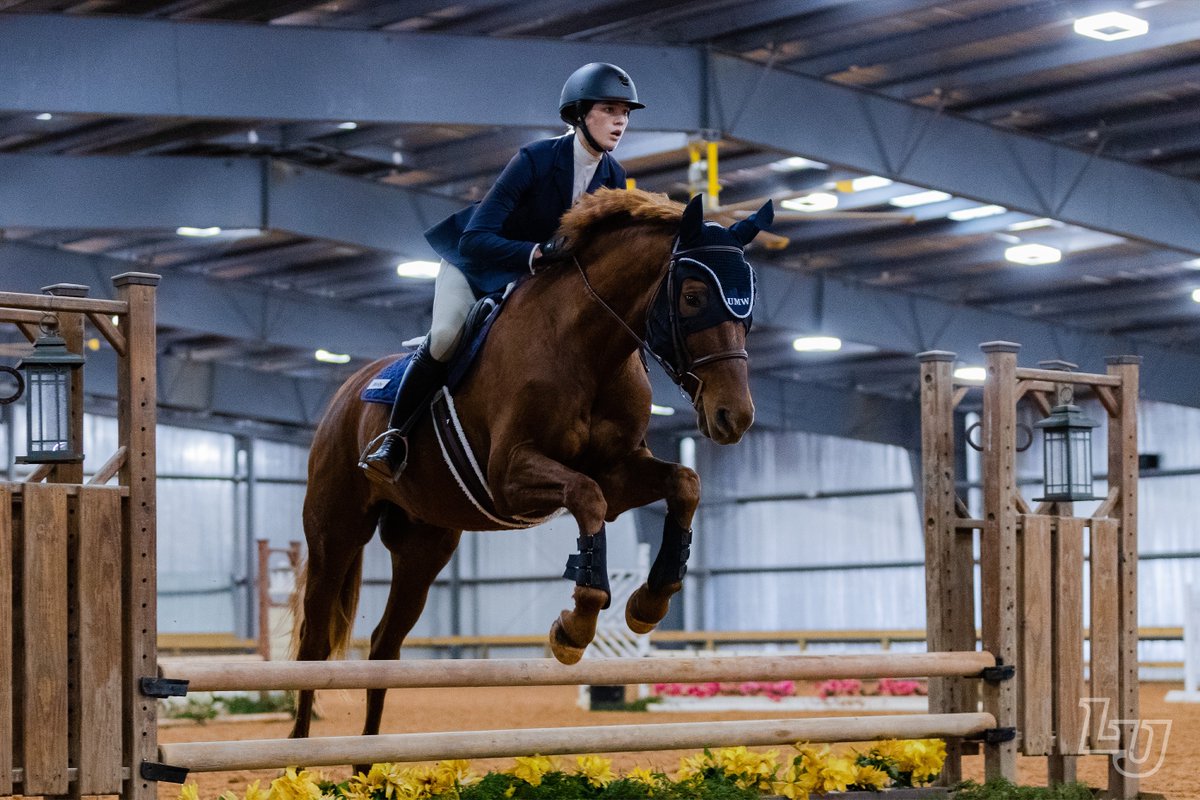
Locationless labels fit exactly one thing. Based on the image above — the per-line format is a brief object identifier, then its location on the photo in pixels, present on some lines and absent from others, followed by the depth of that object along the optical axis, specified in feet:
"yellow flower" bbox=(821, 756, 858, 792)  32.63
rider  26.96
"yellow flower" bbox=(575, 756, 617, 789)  30.17
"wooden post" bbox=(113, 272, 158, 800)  25.48
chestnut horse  23.58
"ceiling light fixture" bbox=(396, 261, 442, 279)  94.22
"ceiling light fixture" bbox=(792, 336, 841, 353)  114.93
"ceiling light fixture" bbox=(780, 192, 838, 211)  83.46
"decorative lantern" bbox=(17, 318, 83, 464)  25.67
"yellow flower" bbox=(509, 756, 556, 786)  29.60
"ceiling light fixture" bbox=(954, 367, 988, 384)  126.08
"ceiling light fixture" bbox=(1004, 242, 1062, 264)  94.22
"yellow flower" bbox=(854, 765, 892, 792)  33.47
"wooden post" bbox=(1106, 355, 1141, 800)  39.06
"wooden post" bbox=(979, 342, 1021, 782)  36.09
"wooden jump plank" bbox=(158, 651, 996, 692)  25.20
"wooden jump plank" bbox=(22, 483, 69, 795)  24.47
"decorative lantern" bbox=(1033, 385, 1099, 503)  38.47
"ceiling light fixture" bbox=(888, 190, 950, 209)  89.30
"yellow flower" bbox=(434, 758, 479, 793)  29.09
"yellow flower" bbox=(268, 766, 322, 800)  26.66
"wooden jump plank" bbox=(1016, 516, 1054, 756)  35.76
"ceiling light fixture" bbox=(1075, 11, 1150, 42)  59.82
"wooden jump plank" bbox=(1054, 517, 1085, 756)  36.60
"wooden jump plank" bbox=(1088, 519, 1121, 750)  38.47
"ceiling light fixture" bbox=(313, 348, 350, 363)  131.21
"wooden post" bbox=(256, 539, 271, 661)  91.09
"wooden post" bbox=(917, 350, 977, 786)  36.60
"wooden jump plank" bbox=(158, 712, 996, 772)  25.16
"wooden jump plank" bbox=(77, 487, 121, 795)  24.97
